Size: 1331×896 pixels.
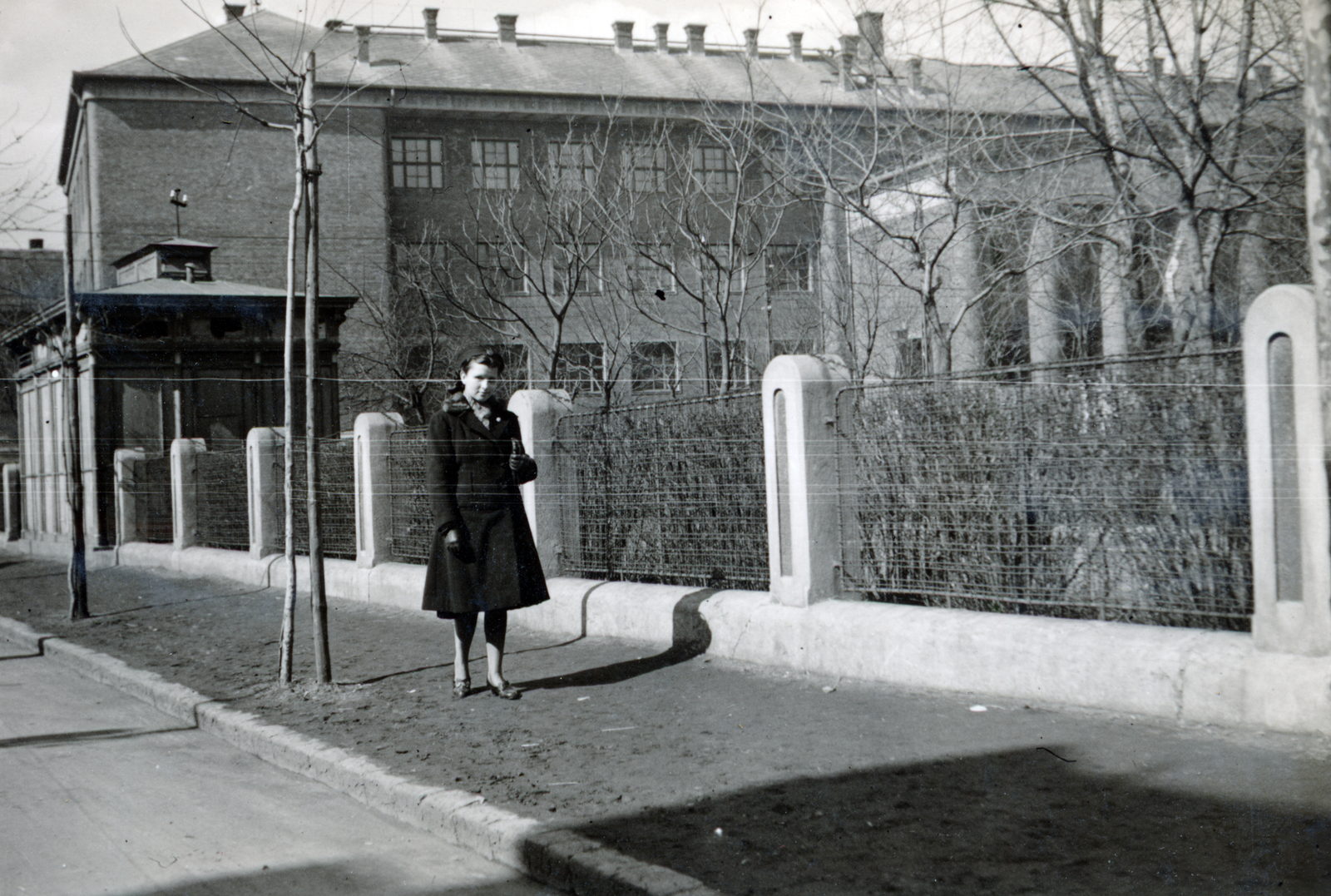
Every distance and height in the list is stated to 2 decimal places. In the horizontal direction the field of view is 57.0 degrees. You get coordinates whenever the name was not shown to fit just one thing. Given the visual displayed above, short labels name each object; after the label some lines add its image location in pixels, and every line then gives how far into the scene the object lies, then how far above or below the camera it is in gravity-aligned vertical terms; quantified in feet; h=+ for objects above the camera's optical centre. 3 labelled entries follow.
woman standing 23.57 -0.88
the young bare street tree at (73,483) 42.22 +0.18
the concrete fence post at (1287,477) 17.46 -0.52
